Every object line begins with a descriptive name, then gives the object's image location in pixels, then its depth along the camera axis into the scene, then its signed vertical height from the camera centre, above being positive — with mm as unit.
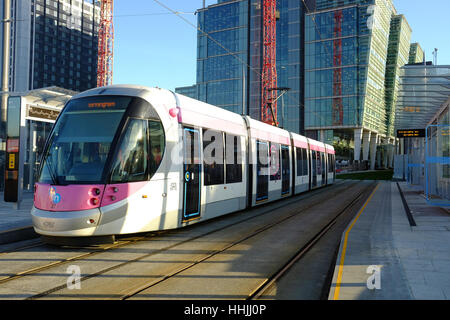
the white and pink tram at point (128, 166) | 7699 +6
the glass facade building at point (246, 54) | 89812 +26616
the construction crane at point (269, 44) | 76938 +24116
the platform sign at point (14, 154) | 12422 +332
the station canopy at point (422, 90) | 14238 +3211
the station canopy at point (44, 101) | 13414 +2305
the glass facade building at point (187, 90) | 143062 +27834
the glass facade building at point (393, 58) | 104250 +29464
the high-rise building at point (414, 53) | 152125 +45372
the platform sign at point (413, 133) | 24297 +2234
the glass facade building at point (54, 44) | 106688 +37127
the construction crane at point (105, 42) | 80000 +25732
